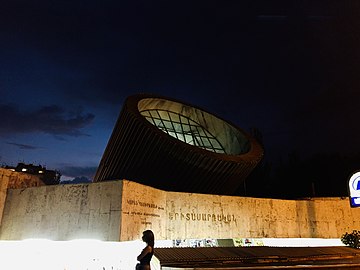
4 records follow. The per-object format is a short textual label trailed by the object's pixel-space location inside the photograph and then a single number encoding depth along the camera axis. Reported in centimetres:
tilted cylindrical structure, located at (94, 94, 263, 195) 1189
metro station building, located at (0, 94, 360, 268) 833
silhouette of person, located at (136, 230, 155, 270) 551
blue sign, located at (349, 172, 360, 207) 1124
